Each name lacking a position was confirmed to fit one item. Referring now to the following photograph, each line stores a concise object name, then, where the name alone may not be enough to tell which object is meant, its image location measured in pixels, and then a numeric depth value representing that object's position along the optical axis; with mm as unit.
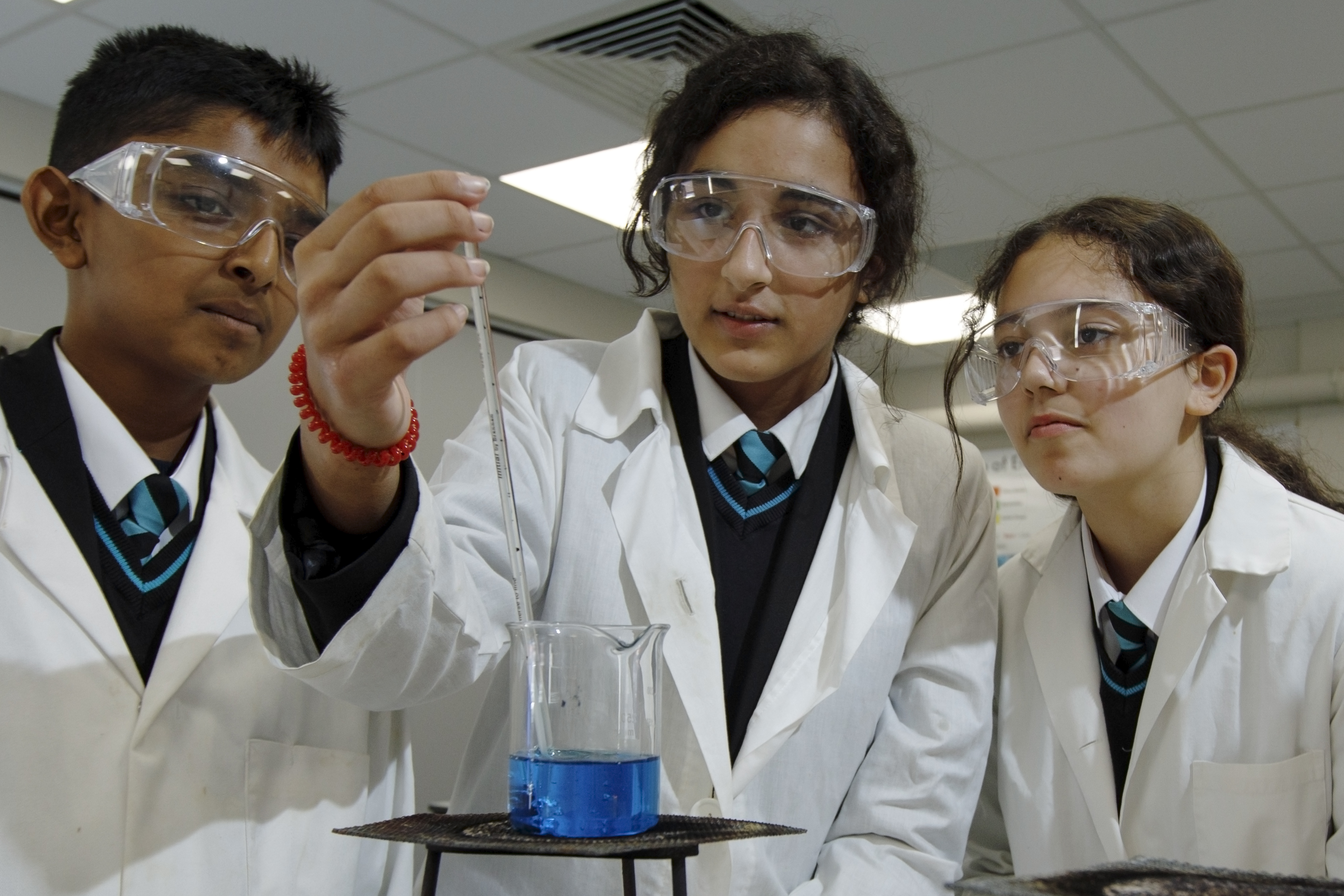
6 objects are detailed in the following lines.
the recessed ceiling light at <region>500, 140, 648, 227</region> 4617
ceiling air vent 3461
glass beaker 797
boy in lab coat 1167
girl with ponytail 1392
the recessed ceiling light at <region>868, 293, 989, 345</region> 6590
